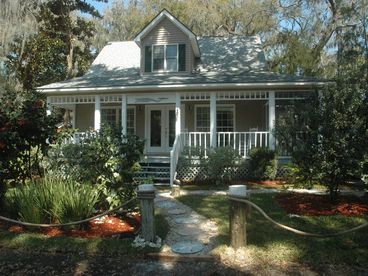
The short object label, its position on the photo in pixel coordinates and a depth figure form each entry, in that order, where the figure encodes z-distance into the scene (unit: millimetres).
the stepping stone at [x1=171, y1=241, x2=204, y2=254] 5898
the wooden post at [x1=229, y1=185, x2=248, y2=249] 5820
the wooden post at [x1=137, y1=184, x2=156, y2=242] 6059
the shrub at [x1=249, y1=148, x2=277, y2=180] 13500
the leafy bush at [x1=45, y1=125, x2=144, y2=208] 7191
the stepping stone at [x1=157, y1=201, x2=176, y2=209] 9287
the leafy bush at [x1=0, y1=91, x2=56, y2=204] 7840
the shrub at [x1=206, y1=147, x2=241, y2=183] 13109
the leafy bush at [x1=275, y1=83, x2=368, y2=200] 7793
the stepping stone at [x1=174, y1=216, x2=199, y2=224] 7711
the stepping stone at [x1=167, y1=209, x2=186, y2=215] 8492
